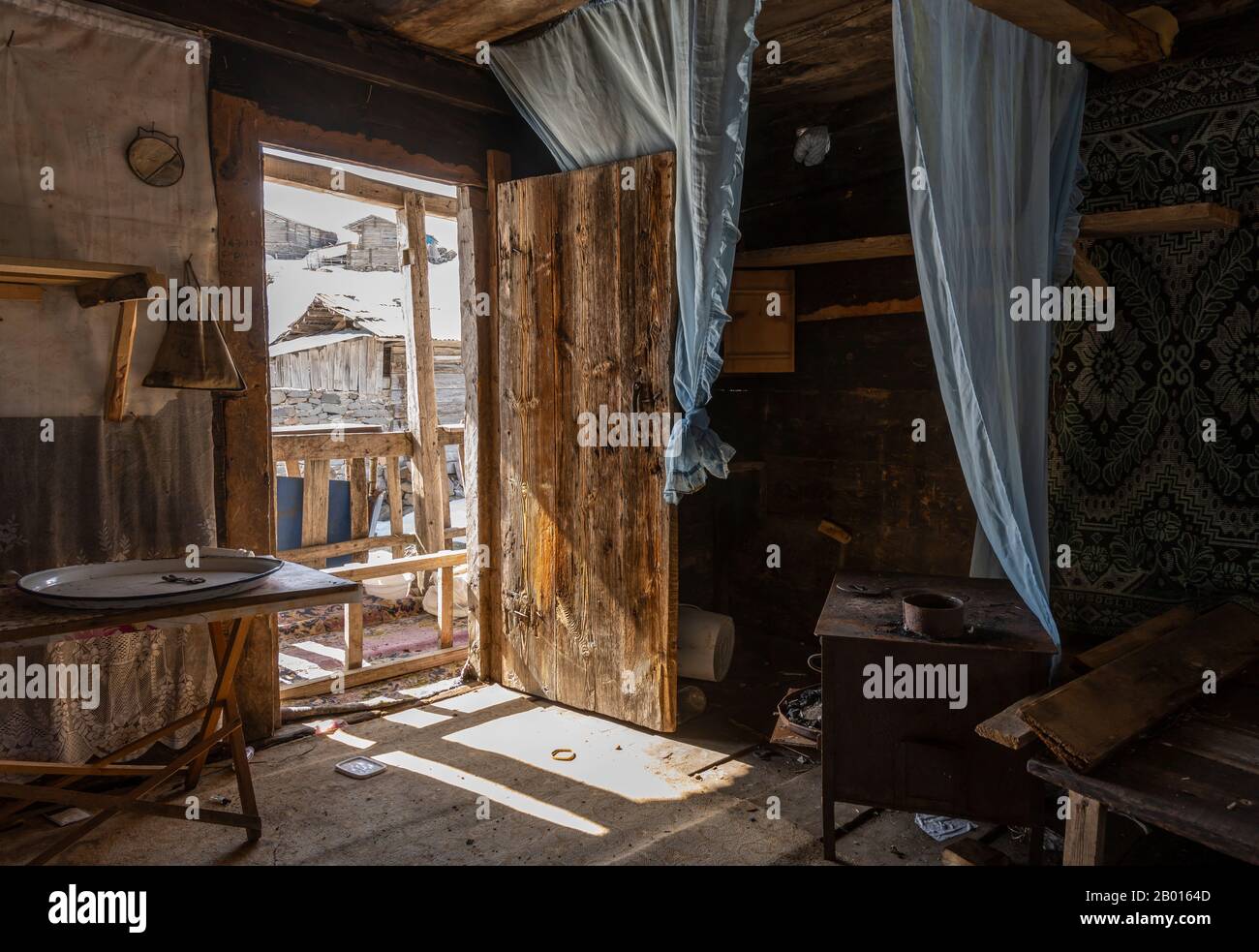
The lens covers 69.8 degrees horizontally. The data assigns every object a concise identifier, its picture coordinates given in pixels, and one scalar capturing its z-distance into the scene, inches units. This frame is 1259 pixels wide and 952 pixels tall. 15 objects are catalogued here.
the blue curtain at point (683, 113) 131.2
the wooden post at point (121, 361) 128.0
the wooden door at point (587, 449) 150.6
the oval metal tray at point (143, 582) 93.2
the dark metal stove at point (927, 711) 103.7
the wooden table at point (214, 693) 90.4
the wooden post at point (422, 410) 234.1
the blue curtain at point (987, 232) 109.4
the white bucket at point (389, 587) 249.6
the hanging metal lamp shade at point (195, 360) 131.6
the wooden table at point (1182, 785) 77.5
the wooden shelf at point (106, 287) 113.5
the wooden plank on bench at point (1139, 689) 87.9
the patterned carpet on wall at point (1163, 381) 128.1
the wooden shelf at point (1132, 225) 118.9
